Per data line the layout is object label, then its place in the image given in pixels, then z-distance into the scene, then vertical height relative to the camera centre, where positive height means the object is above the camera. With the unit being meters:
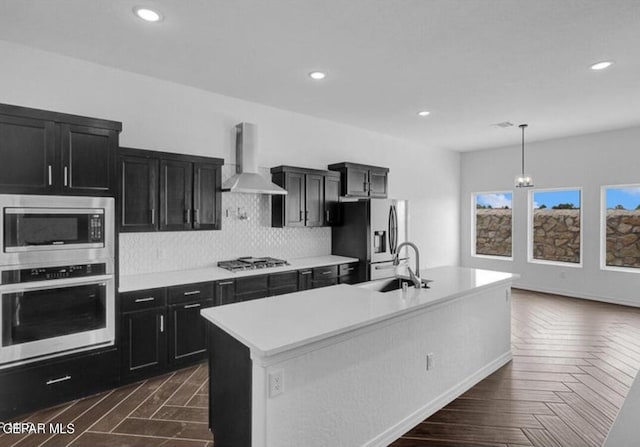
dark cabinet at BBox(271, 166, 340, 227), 4.50 +0.30
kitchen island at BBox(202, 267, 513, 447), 1.71 -0.85
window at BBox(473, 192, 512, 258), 7.46 -0.07
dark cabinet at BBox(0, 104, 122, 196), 2.50 +0.53
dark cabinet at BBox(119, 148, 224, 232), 3.29 +0.30
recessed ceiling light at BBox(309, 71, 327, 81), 3.56 +1.52
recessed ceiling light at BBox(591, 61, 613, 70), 3.31 +1.50
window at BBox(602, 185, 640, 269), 5.87 -0.09
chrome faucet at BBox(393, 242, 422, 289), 2.77 -0.46
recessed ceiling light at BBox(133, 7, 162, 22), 2.48 +1.51
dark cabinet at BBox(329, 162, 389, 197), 5.18 +0.65
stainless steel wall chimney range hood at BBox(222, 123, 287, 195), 4.01 +0.72
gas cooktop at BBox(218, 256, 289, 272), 3.95 -0.51
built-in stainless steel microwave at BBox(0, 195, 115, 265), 2.48 -0.06
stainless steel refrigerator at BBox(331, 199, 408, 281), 4.83 -0.19
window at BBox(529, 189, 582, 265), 6.54 -0.10
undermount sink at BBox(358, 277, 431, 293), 3.04 -0.57
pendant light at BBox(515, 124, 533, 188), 5.62 +0.65
